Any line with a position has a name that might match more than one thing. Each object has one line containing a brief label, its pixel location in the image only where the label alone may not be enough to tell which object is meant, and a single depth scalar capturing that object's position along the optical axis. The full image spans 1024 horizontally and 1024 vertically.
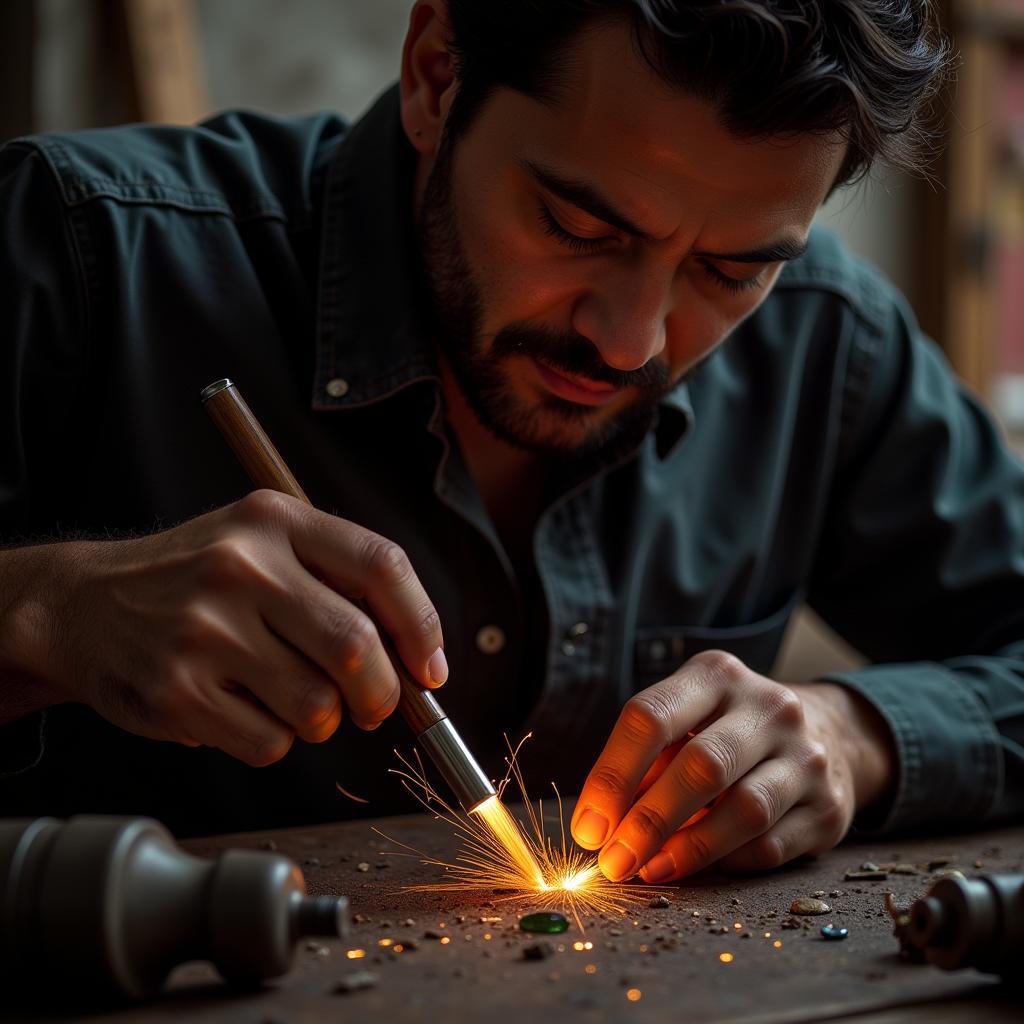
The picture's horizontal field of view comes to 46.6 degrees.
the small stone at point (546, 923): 0.94
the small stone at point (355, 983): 0.81
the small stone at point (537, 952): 0.88
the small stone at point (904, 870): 1.16
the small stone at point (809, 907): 1.01
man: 1.01
